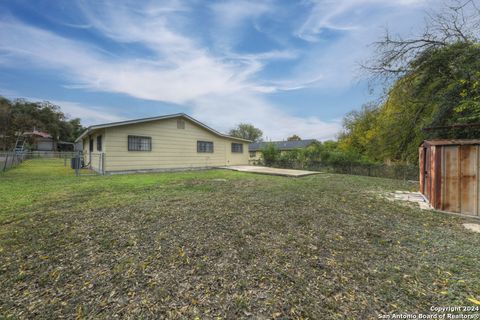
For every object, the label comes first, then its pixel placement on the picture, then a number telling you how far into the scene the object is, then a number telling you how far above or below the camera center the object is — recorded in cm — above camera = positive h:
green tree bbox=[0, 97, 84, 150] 2303 +516
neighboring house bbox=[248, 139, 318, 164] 3632 +226
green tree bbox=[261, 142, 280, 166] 1678 +16
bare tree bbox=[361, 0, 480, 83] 688 +450
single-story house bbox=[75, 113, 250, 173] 987 +64
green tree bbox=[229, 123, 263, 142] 5444 +680
